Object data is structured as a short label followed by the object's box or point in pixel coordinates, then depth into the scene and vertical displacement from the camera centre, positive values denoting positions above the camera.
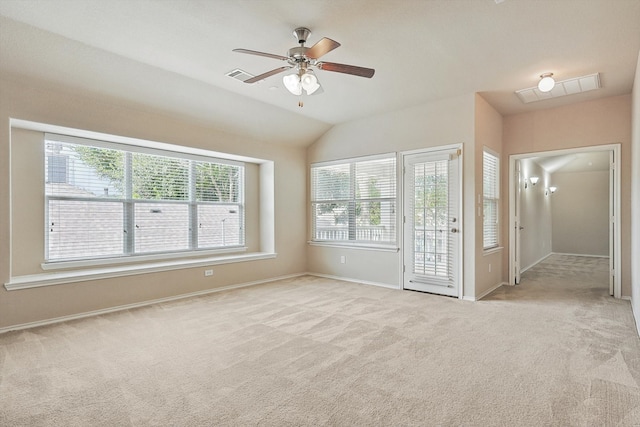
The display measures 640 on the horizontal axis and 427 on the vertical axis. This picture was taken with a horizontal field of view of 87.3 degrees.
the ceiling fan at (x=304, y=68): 2.80 +1.27
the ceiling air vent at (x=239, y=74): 3.81 +1.65
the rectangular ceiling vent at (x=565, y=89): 4.09 +1.63
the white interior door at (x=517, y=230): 5.62 -0.27
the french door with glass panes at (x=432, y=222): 4.77 -0.11
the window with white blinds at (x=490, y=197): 5.03 +0.27
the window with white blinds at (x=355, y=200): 5.53 +0.27
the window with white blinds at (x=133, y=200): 4.04 +0.23
